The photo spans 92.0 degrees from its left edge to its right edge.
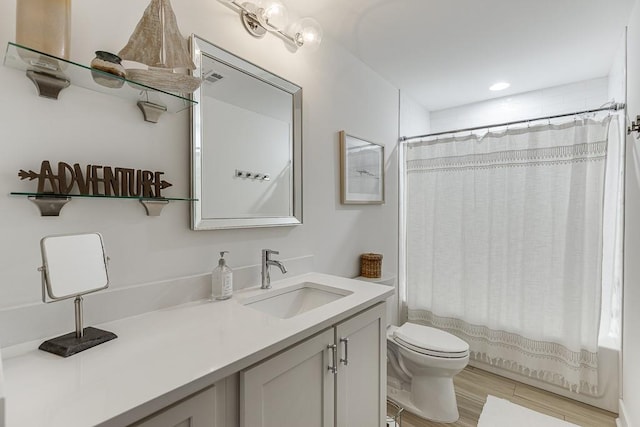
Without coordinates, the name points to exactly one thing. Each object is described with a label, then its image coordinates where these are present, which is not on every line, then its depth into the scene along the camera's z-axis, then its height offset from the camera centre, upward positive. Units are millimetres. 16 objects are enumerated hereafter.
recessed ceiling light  2604 +1043
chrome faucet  1437 -285
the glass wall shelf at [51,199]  854 +9
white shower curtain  2000 -269
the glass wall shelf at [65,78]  801 +373
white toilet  1780 -987
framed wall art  2037 +254
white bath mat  1806 -1264
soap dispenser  1255 -313
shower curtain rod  1860 +609
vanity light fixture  1438 +909
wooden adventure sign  881 +72
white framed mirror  1273 +281
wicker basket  2174 -416
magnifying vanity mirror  784 -197
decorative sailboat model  995 +504
